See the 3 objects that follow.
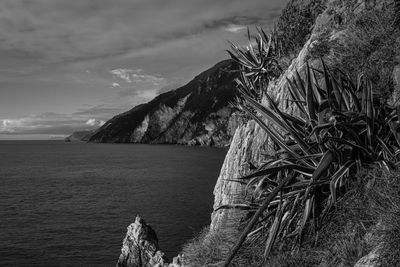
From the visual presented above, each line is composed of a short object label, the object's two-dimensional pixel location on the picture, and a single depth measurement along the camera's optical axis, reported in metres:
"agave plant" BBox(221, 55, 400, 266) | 5.10
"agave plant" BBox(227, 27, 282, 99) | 14.65
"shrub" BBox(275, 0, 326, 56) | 13.80
